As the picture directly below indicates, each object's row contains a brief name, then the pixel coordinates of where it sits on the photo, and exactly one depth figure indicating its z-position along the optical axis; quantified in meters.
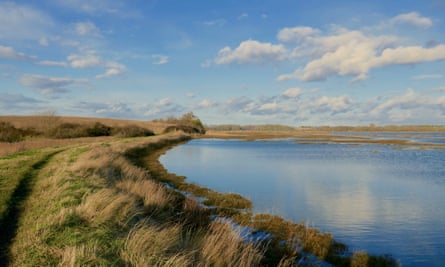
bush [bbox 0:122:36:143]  44.84
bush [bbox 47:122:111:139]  59.28
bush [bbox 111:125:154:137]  72.38
